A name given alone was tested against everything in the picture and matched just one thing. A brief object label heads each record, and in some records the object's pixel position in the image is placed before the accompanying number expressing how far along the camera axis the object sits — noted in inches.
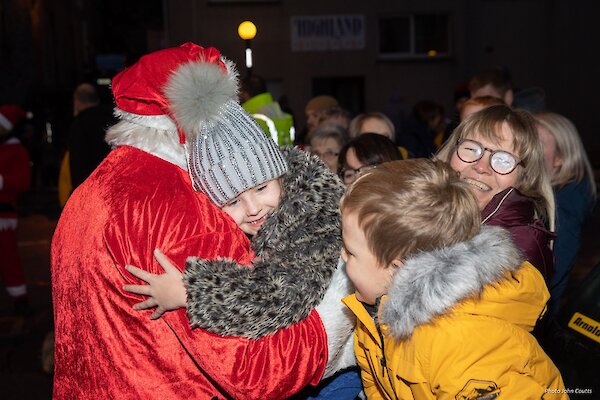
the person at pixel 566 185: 160.4
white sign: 697.6
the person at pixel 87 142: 204.7
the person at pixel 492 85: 210.5
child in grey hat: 71.7
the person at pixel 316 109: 283.3
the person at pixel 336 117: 263.8
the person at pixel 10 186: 258.7
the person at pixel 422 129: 288.8
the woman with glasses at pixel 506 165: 103.0
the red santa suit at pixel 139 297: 73.0
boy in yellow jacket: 74.0
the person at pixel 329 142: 198.1
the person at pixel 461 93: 342.0
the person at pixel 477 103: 166.6
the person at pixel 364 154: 158.6
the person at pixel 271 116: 209.8
